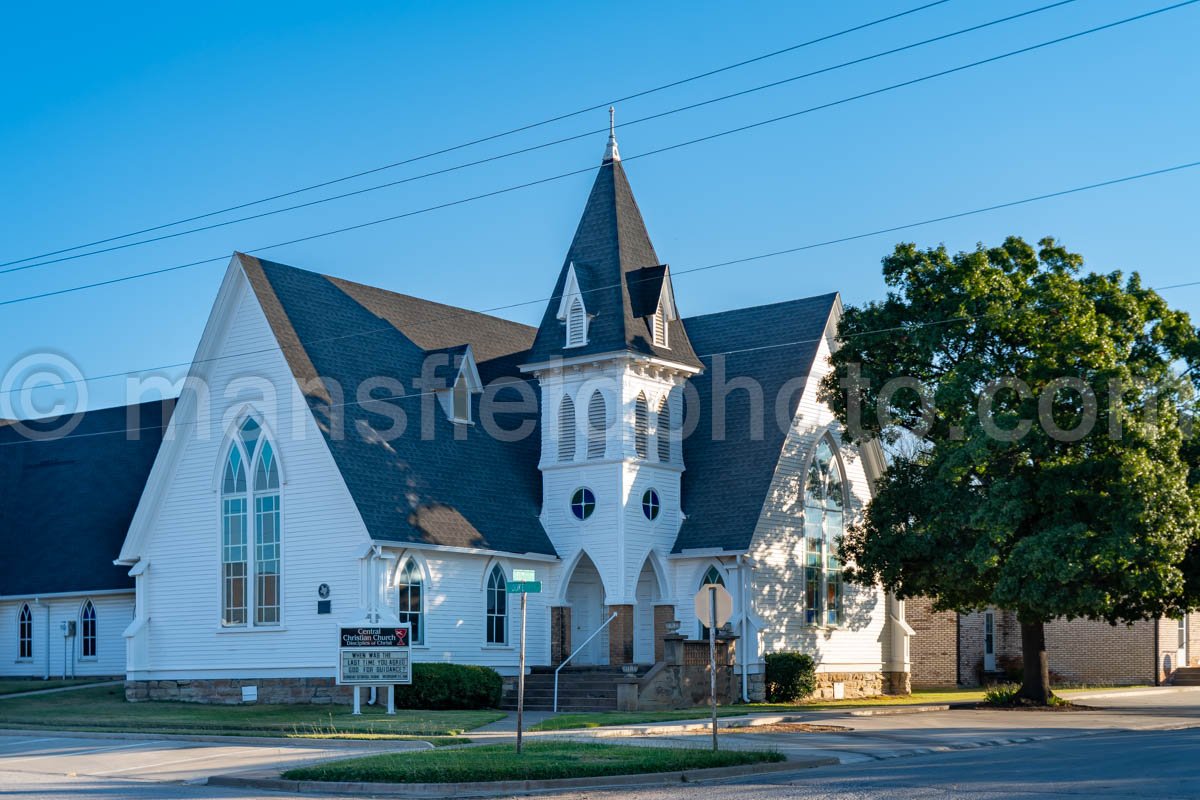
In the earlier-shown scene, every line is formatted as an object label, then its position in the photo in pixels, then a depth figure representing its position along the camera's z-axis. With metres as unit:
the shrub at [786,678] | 36.41
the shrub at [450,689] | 31.67
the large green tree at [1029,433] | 30.09
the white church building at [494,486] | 33.44
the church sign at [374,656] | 29.47
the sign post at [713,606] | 21.17
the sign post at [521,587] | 19.53
